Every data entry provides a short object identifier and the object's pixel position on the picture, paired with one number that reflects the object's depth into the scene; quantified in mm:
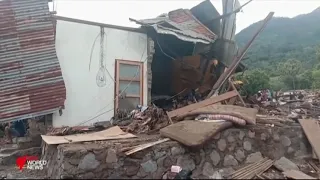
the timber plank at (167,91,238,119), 5068
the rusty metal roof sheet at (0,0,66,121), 5288
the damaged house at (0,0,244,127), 5364
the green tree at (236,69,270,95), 13588
